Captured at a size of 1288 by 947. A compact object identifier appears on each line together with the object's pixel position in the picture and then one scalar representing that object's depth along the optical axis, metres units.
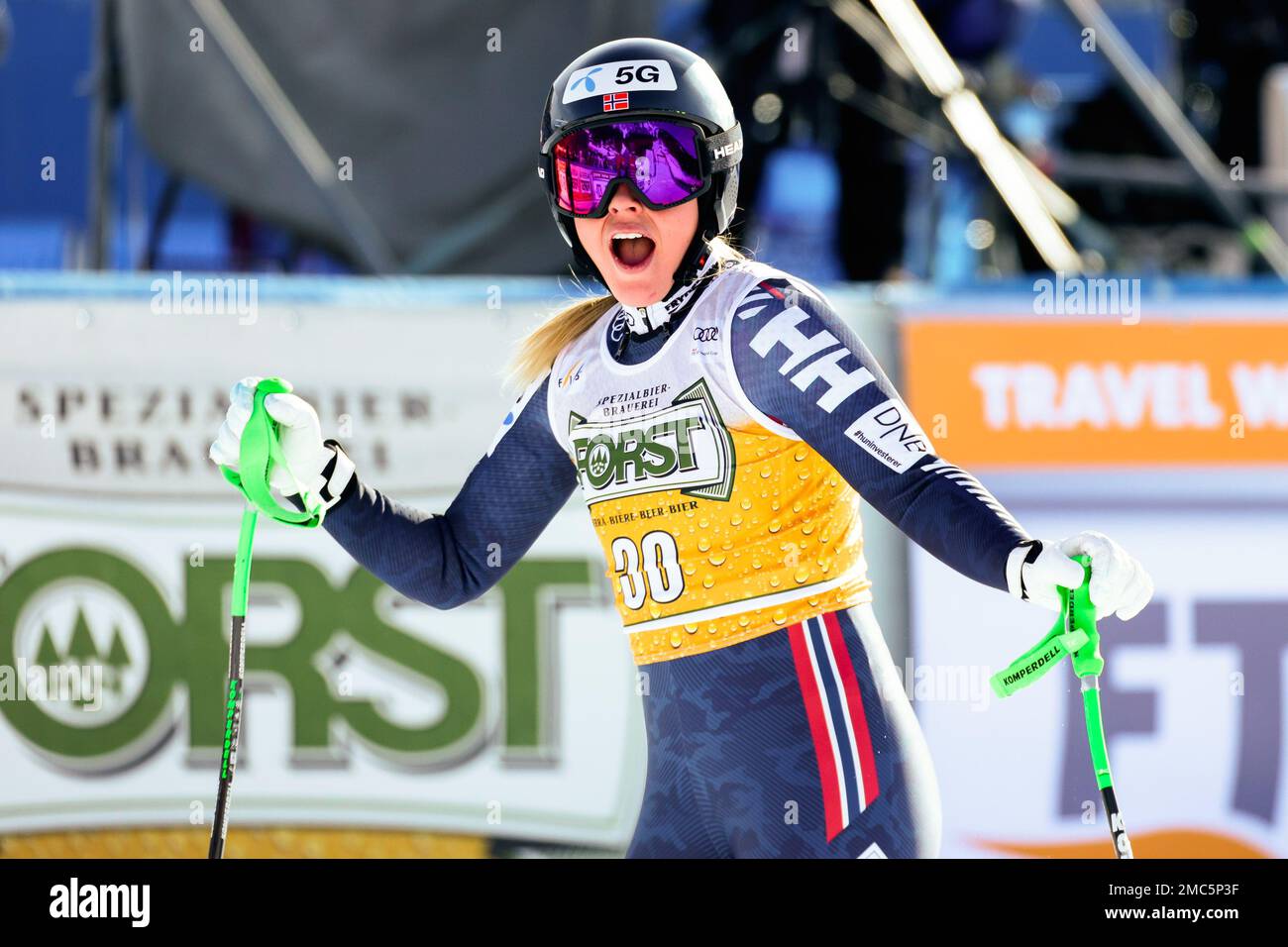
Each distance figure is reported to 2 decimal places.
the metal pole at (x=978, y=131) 12.22
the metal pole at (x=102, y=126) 12.18
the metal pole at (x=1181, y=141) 12.84
